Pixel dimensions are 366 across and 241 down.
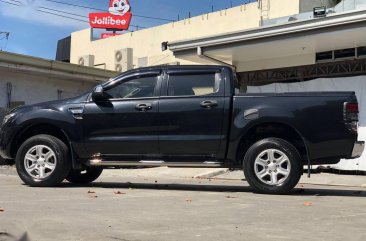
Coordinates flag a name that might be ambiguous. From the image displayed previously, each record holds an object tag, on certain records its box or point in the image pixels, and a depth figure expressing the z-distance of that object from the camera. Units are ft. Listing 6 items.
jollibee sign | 152.46
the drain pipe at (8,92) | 55.11
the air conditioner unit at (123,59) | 124.61
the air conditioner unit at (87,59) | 142.52
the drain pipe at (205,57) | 46.96
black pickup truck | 24.85
